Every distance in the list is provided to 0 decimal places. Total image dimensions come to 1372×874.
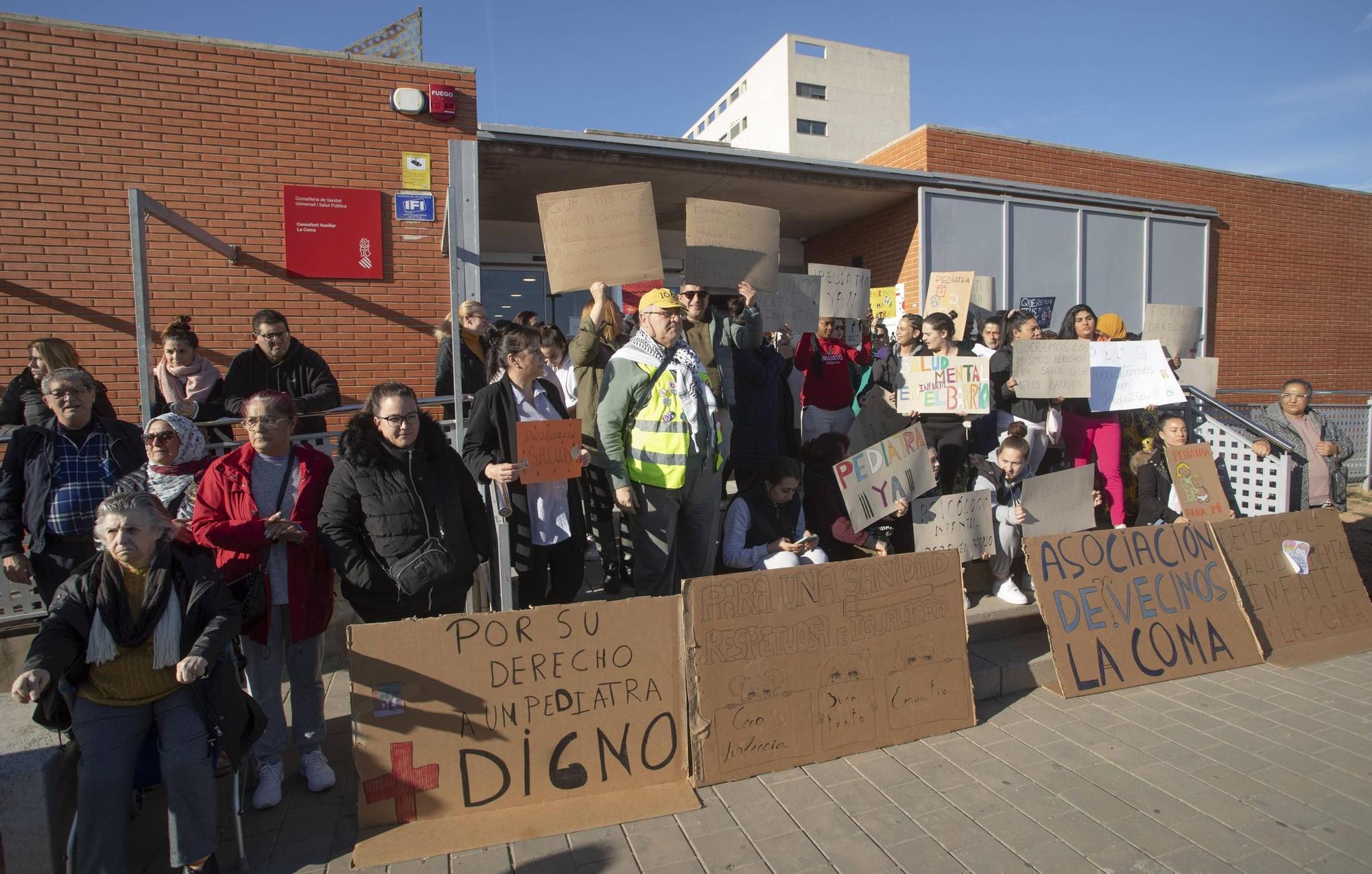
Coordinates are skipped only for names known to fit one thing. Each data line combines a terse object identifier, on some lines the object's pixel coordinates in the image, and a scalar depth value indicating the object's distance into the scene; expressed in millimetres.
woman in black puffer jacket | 3178
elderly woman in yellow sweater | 2525
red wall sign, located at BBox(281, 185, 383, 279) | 7461
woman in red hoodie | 6074
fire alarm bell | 7691
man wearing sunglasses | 4777
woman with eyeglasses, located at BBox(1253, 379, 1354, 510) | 6211
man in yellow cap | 3910
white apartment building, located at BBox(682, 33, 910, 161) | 54031
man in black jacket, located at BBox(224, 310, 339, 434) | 4426
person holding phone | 4473
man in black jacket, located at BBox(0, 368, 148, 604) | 3555
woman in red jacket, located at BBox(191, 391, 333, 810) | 3100
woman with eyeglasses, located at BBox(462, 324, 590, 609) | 3795
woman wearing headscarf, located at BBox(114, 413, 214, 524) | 3379
